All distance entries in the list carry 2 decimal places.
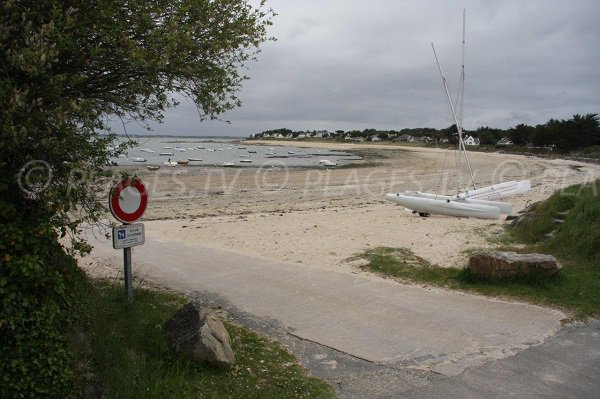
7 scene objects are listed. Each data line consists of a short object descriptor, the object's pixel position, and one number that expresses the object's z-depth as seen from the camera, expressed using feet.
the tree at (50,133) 10.24
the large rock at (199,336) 14.84
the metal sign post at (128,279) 18.67
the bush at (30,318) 10.12
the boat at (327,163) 176.35
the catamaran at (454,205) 54.34
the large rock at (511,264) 25.04
